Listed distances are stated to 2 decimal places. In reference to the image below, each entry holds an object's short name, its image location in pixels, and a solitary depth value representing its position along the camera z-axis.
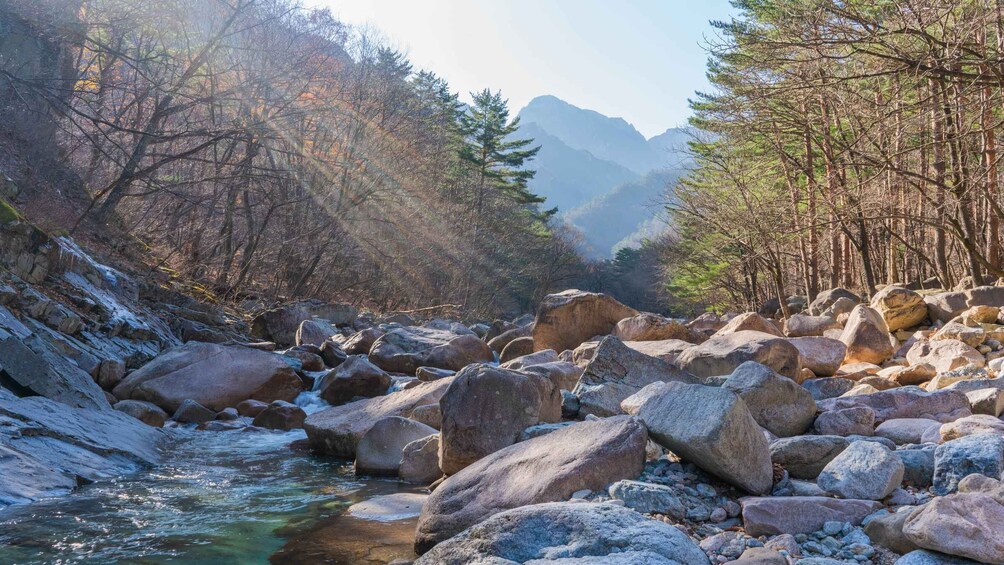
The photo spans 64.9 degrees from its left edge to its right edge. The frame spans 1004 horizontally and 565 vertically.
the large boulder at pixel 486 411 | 5.84
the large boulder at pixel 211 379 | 8.98
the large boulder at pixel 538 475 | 4.34
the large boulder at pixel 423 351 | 11.92
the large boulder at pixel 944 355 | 8.52
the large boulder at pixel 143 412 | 8.12
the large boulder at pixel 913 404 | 5.95
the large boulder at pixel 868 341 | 10.35
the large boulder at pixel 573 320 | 13.53
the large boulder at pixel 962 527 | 3.11
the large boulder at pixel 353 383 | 9.77
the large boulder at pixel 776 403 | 6.03
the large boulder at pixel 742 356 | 8.64
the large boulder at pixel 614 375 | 6.87
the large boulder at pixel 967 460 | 3.98
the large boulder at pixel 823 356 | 9.68
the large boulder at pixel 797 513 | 3.83
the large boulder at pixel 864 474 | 4.14
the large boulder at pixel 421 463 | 6.37
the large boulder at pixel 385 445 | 6.65
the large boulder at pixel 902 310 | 11.93
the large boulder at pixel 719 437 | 4.35
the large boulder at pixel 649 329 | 12.27
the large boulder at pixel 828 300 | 15.78
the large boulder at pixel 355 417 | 7.42
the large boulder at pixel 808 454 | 4.75
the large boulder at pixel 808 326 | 13.28
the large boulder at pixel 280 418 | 8.73
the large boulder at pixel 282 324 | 14.55
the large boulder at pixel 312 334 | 13.73
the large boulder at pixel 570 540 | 3.00
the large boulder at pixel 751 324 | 11.84
